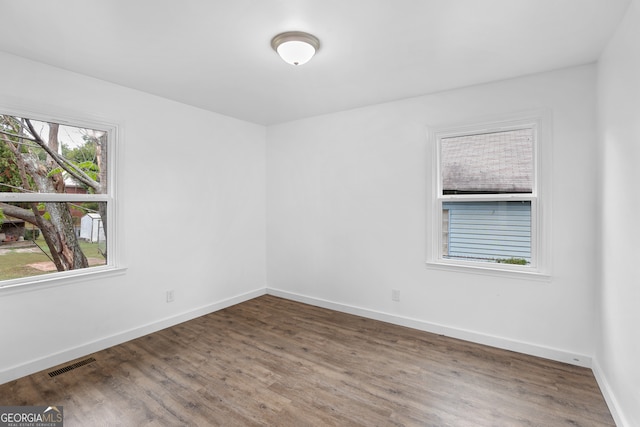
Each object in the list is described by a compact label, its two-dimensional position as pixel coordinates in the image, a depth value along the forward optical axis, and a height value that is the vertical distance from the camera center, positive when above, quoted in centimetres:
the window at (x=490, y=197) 291 +16
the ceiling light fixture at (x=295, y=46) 219 +119
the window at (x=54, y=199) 258 +14
